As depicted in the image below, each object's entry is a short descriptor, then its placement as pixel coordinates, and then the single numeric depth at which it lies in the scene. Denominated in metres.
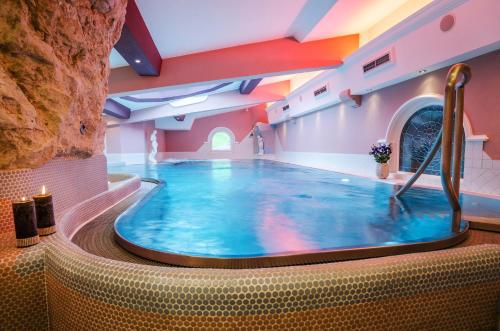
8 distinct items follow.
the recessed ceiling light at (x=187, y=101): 11.55
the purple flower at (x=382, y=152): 5.52
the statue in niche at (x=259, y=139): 15.09
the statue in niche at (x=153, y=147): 13.95
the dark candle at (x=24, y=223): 1.46
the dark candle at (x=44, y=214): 1.64
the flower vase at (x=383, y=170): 5.69
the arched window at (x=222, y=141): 16.22
